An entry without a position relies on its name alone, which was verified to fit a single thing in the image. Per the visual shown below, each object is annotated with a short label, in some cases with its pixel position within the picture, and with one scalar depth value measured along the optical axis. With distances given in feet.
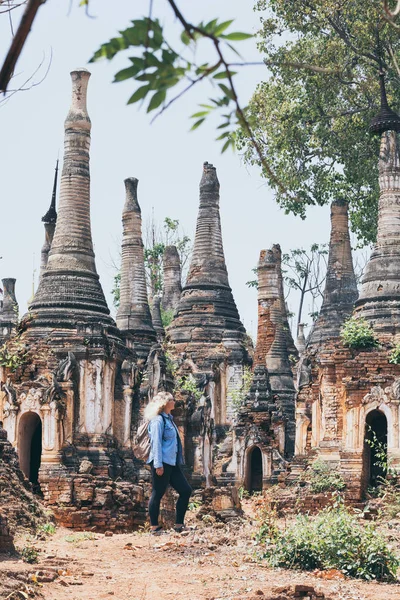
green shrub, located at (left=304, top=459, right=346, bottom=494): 52.45
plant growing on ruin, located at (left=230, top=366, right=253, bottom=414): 76.84
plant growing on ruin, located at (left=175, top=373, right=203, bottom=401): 69.99
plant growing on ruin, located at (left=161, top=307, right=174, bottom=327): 103.04
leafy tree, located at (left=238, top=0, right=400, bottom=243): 85.81
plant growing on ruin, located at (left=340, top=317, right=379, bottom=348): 54.70
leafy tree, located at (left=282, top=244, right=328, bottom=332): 146.61
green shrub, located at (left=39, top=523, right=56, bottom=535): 40.77
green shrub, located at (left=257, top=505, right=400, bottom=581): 27.27
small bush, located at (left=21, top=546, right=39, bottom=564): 28.96
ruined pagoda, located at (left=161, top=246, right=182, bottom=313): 102.99
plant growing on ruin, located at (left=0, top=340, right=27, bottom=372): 57.57
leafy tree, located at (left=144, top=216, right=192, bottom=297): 130.41
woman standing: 32.99
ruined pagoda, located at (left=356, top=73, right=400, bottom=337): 58.34
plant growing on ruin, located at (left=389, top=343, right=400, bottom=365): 53.31
